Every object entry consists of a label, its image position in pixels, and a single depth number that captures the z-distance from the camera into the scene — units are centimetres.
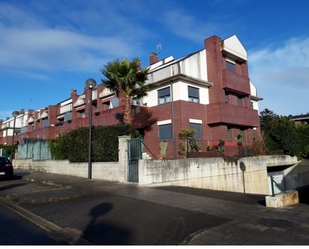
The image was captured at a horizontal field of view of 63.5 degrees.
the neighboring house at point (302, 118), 5546
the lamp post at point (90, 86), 1373
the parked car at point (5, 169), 1478
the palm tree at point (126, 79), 1531
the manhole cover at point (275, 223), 559
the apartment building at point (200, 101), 1941
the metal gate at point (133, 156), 1181
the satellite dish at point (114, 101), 2383
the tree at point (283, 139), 2321
